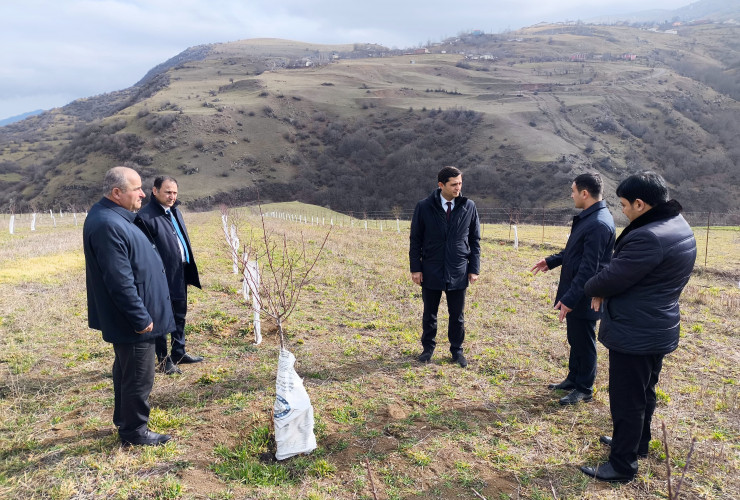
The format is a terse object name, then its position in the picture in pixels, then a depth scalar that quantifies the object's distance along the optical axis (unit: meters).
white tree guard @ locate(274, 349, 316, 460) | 3.03
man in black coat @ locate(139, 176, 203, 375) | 4.42
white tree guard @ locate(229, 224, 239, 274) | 9.34
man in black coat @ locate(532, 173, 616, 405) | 3.82
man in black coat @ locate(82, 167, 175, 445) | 2.95
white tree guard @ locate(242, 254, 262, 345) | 5.48
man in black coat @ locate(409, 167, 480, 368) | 4.71
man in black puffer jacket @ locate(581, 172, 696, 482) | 2.71
